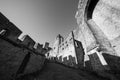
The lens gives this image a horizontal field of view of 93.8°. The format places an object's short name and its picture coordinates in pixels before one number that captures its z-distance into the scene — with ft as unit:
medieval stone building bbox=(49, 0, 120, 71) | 13.48
